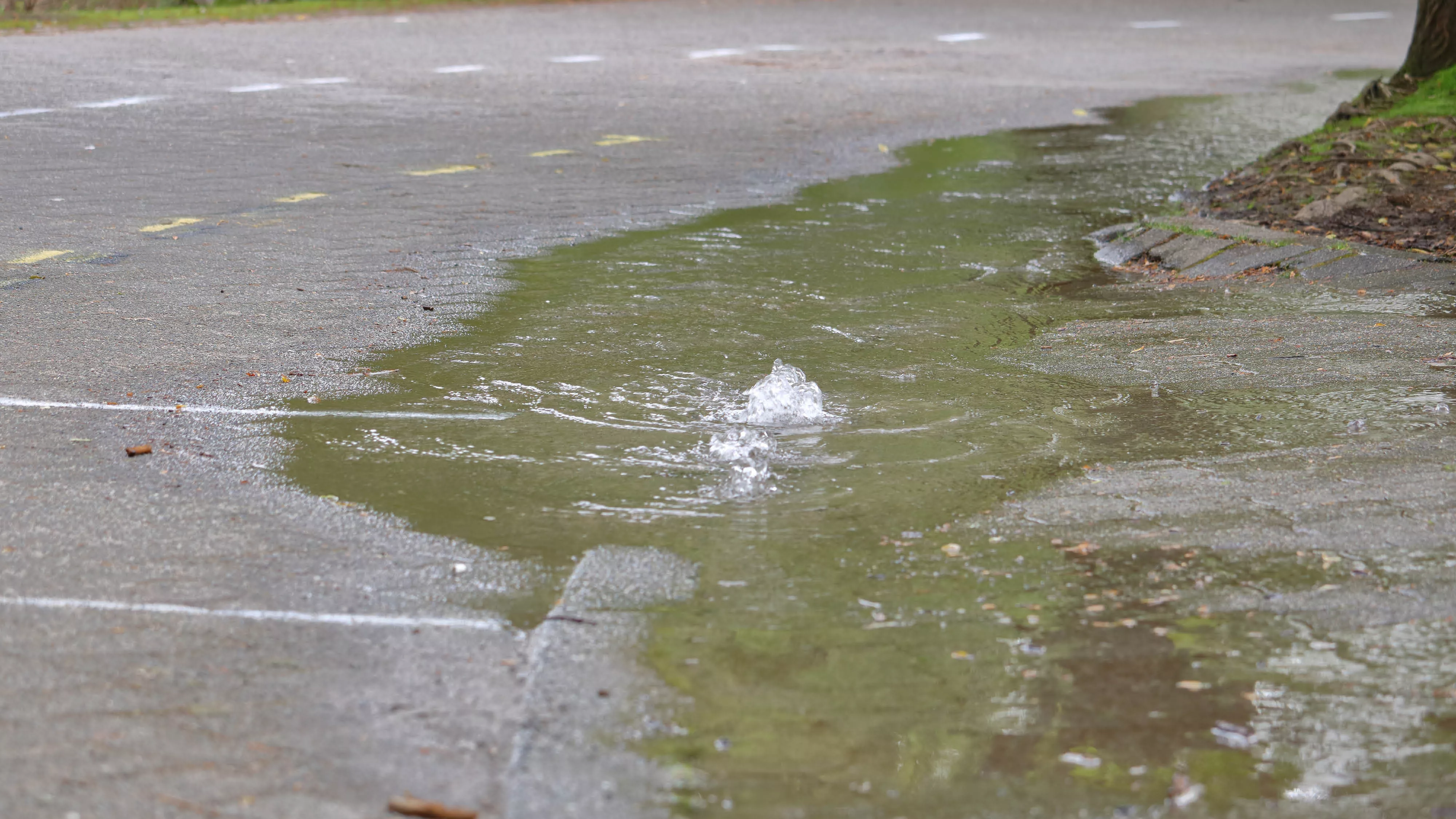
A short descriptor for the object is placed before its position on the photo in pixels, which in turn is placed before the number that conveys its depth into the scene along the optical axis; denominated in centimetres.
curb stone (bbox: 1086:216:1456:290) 1450
